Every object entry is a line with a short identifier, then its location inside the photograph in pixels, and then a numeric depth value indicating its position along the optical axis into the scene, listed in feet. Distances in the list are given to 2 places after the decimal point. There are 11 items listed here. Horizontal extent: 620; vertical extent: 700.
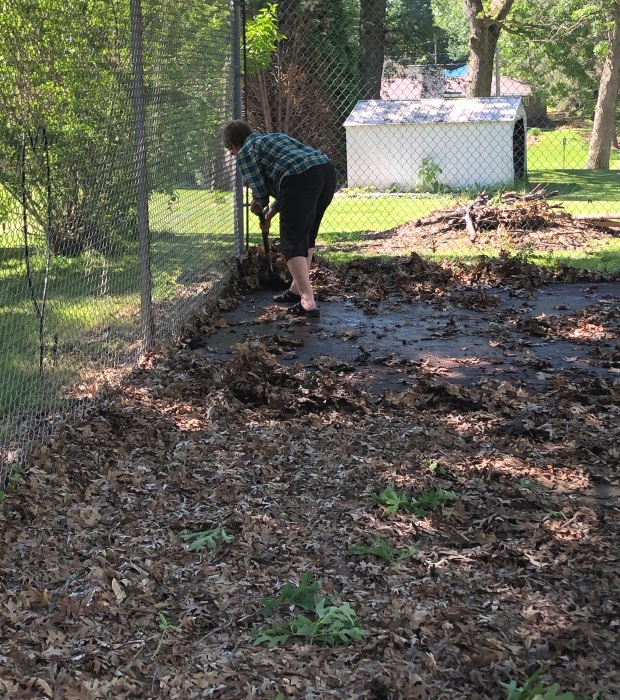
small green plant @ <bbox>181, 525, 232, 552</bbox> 11.07
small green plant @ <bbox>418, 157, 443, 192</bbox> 65.87
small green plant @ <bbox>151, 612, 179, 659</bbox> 9.07
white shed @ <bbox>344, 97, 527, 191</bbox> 66.08
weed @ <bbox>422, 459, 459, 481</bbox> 13.15
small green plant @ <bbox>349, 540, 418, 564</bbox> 10.69
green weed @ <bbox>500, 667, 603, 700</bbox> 7.63
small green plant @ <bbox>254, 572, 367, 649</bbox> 9.01
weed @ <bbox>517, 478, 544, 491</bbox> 12.69
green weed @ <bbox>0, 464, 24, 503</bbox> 12.40
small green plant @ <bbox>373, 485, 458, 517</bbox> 12.03
